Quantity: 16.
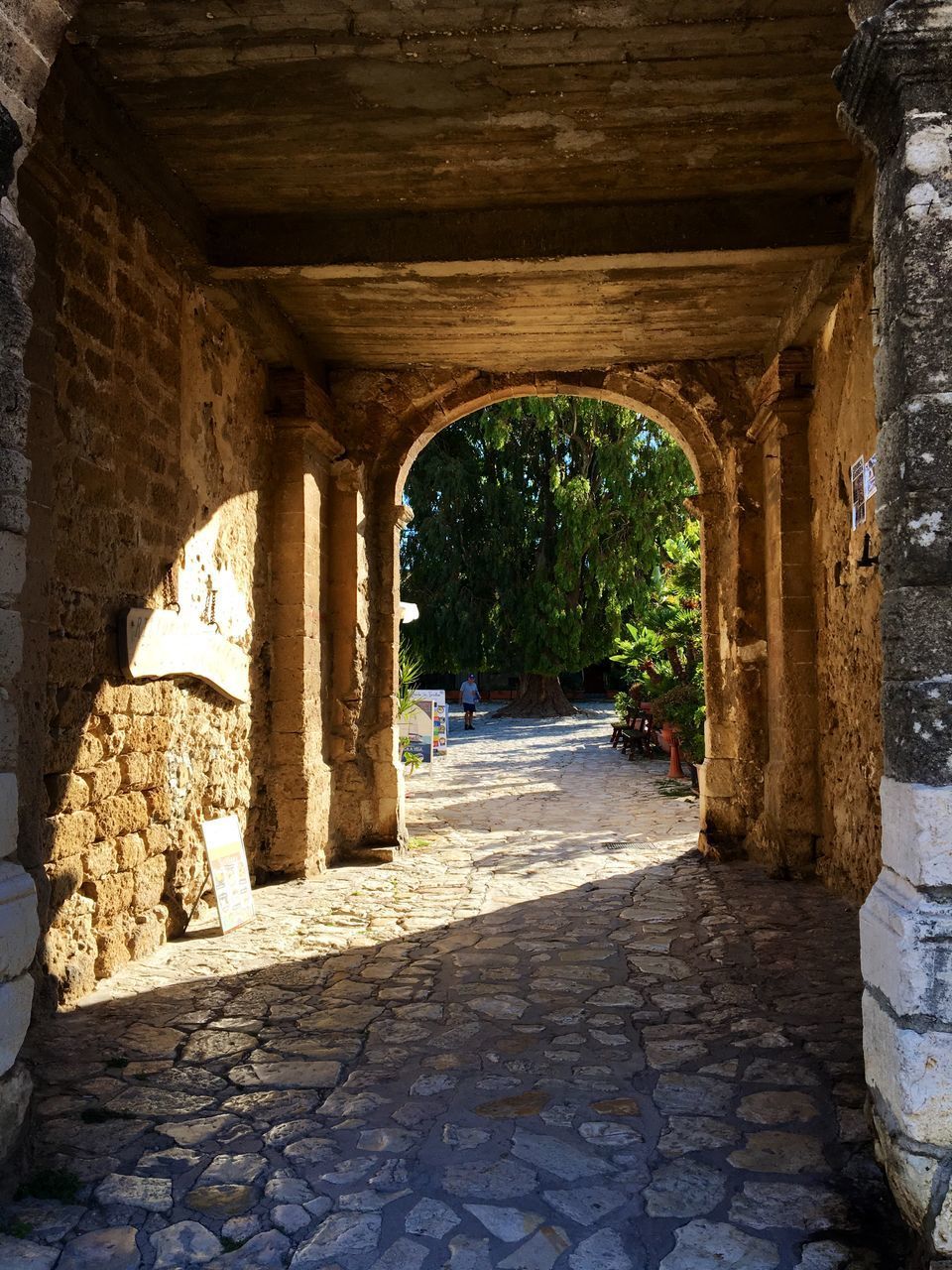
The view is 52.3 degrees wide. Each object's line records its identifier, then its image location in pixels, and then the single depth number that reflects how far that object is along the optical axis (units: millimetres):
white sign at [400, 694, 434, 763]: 13039
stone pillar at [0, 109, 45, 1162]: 2287
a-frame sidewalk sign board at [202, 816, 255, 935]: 4832
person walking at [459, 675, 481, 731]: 20484
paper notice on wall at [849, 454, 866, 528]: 4824
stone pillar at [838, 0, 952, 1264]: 2086
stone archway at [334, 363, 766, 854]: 6566
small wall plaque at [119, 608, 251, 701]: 4141
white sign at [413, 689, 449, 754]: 14195
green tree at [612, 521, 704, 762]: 10859
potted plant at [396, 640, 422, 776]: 9281
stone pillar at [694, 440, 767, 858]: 6516
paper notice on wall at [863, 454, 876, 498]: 4594
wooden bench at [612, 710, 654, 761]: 13594
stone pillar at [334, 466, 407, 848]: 6918
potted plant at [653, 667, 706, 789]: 10414
